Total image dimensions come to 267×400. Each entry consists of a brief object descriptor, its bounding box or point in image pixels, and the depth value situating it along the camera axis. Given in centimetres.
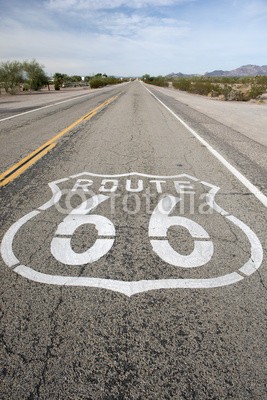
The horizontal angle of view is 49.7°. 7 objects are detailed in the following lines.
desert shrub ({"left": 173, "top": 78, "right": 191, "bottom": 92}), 4191
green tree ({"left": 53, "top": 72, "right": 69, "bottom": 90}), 5489
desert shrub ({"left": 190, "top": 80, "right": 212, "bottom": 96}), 3286
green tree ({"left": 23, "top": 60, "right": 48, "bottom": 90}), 4619
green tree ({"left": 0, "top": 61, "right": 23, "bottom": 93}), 3643
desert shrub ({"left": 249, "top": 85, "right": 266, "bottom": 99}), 2457
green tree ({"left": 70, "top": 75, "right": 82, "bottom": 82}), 13942
